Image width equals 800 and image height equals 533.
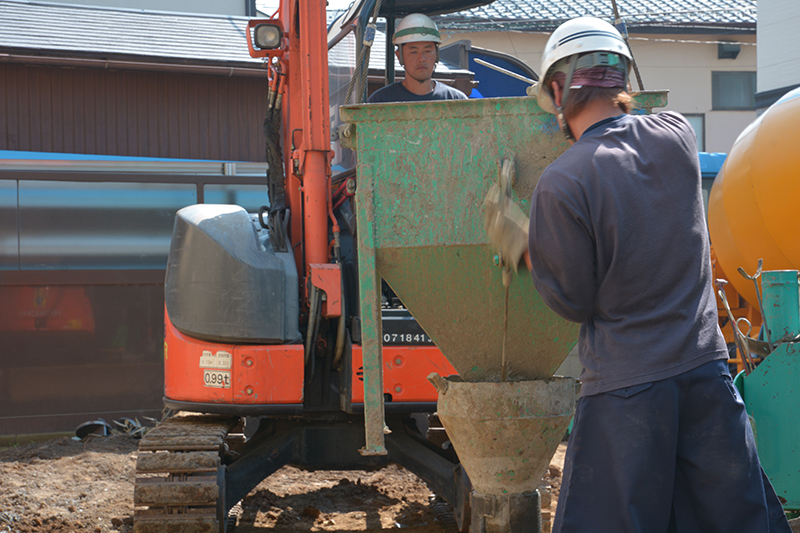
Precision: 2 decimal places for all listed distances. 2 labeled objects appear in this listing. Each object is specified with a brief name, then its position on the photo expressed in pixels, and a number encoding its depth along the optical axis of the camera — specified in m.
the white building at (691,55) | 19.52
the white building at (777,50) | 16.80
